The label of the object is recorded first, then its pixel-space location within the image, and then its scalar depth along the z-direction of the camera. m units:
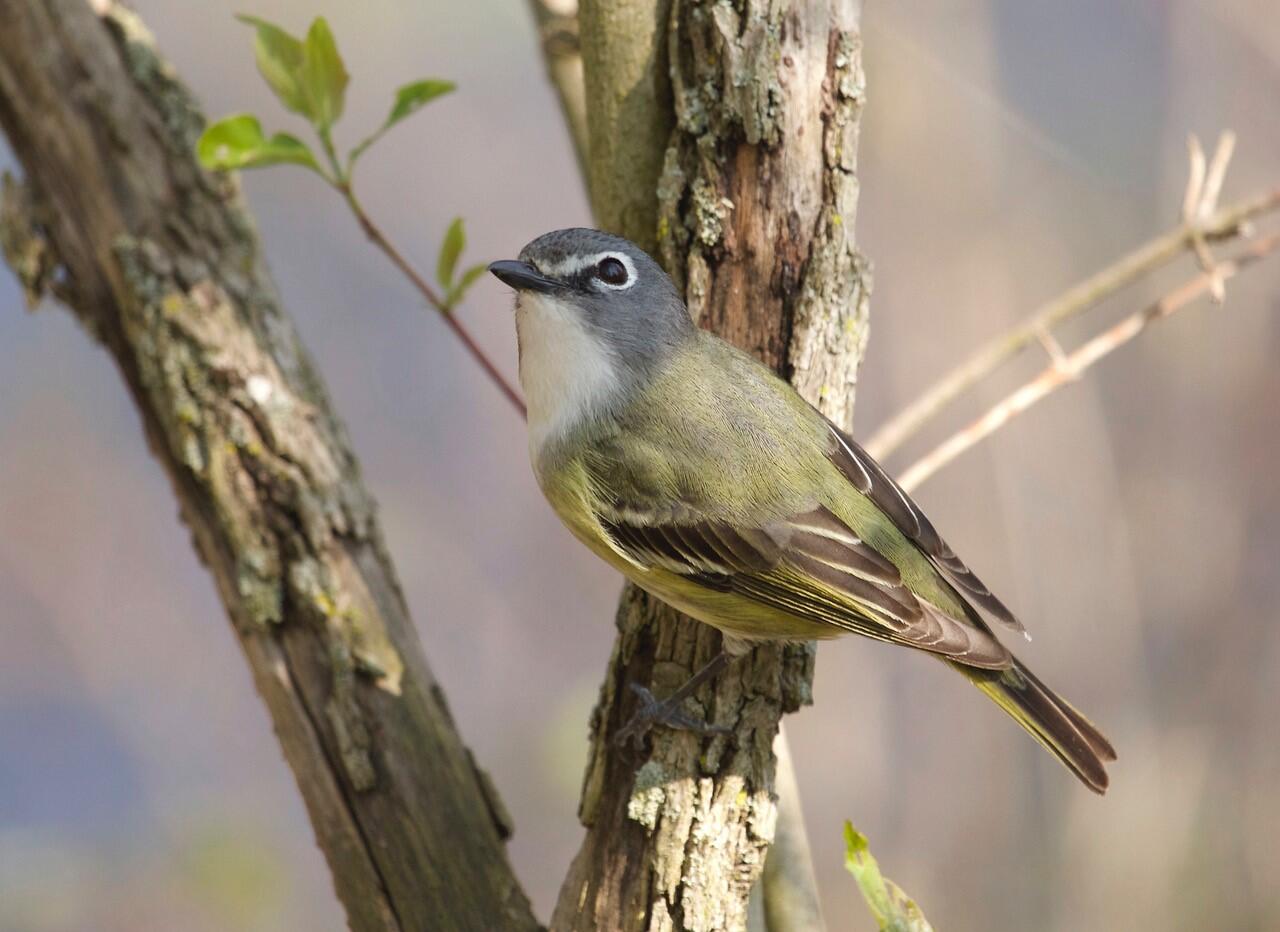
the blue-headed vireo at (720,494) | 5.40
